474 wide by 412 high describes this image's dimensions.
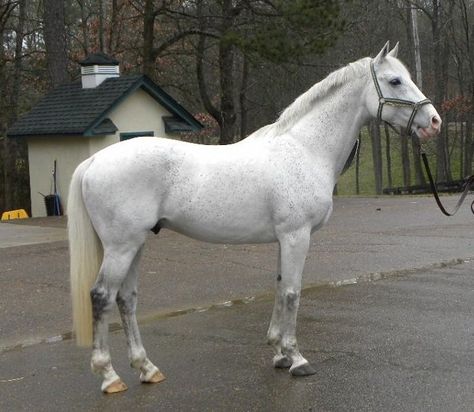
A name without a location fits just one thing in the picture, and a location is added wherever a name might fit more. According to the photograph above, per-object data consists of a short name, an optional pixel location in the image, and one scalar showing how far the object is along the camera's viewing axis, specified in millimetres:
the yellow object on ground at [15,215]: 18141
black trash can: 17375
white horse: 4945
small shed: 16328
